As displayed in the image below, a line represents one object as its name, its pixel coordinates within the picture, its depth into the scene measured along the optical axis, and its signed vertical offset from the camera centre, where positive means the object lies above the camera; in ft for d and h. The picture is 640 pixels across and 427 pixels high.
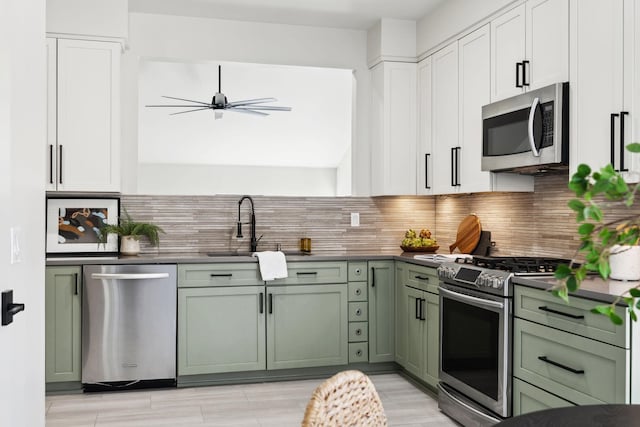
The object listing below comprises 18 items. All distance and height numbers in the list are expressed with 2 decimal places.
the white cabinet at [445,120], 14.29 +2.13
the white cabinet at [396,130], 16.17 +2.09
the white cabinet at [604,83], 9.11 +1.97
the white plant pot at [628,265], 9.19 -0.75
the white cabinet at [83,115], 14.10 +2.13
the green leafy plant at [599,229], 2.54 -0.08
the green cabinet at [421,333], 13.35 -2.66
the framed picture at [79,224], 14.98 -0.32
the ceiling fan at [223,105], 22.08 +3.72
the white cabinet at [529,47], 10.73 +2.99
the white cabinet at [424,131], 15.62 +2.01
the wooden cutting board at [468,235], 14.80 -0.53
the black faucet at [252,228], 15.90 -0.43
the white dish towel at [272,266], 14.34 -1.24
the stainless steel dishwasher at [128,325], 13.66 -2.48
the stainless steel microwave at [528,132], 10.52 +1.44
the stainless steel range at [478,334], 10.34 -2.16
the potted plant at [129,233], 14.97 -0.52
